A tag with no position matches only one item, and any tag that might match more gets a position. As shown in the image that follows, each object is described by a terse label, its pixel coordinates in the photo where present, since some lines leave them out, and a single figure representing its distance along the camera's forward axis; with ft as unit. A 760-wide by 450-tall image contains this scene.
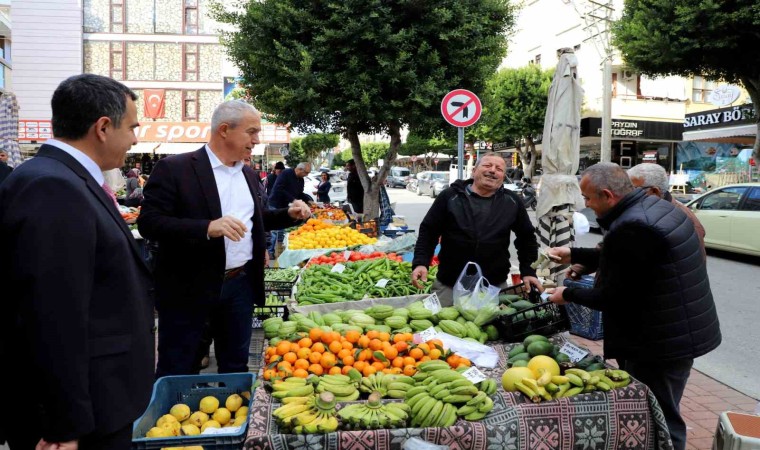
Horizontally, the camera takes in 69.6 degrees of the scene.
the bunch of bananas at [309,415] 8.55
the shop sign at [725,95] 66.28
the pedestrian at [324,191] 59.93
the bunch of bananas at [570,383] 9.59
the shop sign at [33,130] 108.68
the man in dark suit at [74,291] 5.23
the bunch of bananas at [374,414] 8.66
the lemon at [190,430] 9.13
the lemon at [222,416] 9.68
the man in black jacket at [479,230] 14.52
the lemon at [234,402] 10.01
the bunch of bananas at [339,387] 9.59
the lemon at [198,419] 9.56
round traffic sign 27.04
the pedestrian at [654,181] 15.35
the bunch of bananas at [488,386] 9.75
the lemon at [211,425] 9.48
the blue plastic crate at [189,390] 9.60
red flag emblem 124.16
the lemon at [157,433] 8.96
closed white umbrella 23.59
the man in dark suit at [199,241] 11.01
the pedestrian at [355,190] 44.50
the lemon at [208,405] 9.95
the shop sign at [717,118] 68.23
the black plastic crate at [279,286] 19.67
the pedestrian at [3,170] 21.39
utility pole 66.18
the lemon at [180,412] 9.67
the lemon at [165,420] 9.36
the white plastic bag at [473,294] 13.16
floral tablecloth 8.50
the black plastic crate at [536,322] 12.48
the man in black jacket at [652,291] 9.80
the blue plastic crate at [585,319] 20.72
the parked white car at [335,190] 86.36
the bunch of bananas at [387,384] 9.81
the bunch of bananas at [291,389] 9.53
